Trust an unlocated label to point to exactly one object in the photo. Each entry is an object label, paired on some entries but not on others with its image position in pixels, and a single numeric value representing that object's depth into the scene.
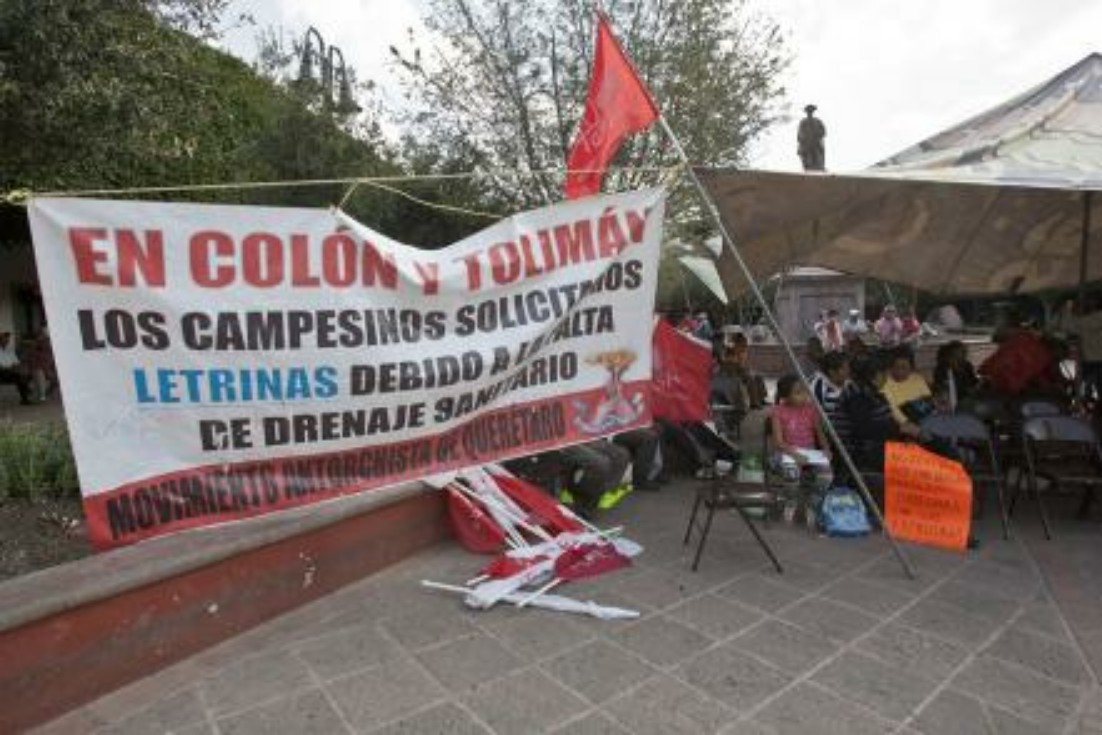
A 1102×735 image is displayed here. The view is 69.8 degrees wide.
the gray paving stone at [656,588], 4.31
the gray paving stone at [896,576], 4.48
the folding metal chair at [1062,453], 5.68
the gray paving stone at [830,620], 3.88
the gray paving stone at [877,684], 3.20
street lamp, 12.24
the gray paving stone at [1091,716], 3.04
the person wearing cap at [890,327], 17.55
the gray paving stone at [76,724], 3.05
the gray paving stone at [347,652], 3.54
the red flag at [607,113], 4.30
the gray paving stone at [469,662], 3.42
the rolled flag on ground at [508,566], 4.51
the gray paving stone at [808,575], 4.54
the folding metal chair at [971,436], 5.50
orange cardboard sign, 4.98
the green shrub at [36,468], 4.63
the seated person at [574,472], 5.79
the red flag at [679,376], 6.98
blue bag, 5.44
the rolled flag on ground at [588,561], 4.63
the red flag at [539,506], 5.23
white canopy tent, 4.91
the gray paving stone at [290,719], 3.04
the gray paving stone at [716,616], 3.92
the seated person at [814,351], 8.40
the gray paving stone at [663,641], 3.62
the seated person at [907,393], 6.48
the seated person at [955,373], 8.10
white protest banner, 3.03
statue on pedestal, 10.96
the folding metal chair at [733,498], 4.82
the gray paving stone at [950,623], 3.83
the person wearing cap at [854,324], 16.32
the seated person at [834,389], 6.41
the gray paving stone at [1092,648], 3.54
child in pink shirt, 5.84
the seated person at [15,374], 13.15
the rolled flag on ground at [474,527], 5.05
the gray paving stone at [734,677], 3.27
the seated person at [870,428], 6.29
